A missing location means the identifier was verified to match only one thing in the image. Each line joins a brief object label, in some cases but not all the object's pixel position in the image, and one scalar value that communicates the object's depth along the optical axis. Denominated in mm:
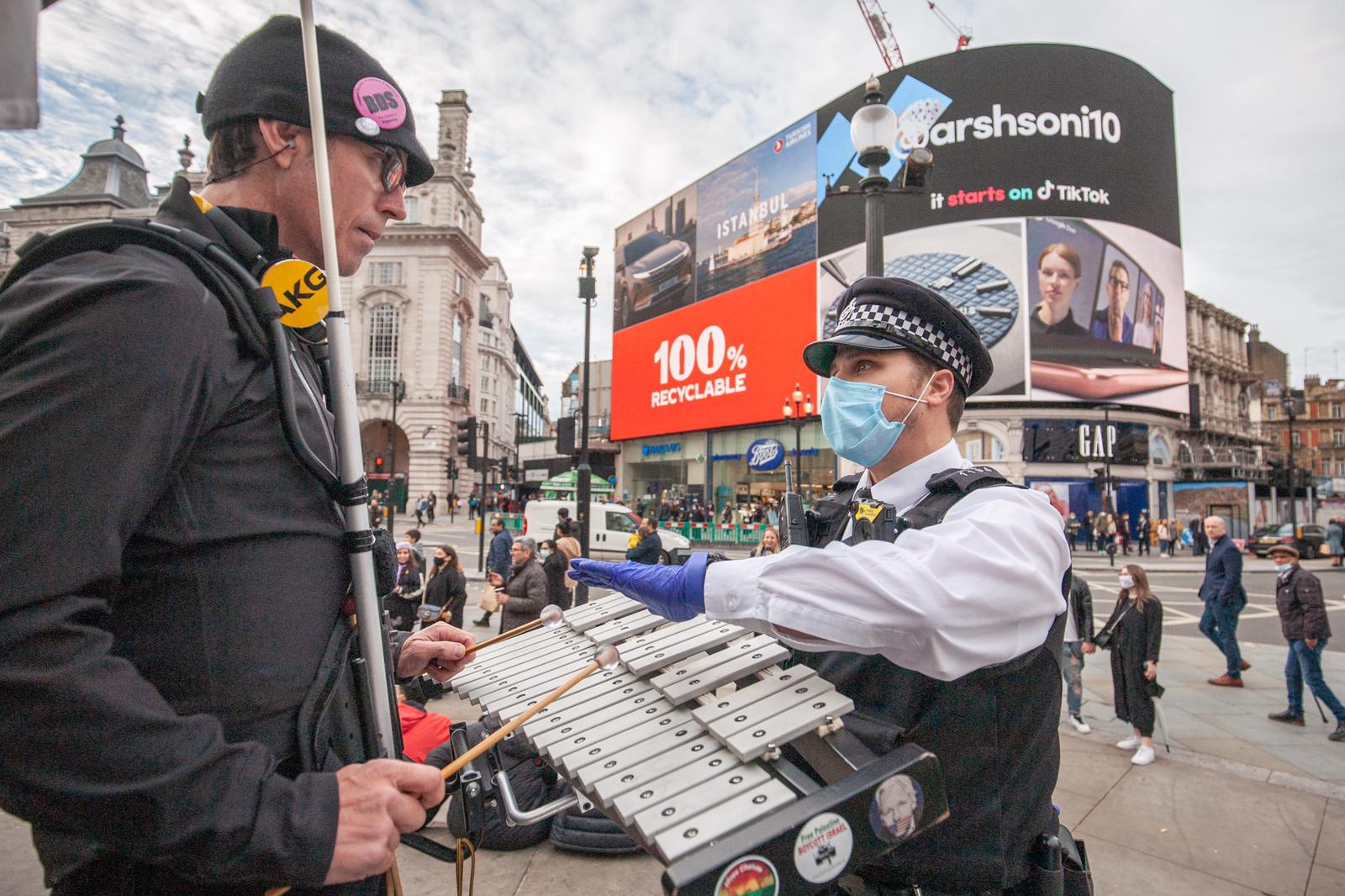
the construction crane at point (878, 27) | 56938
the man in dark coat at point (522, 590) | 7883
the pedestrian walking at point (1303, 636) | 6836
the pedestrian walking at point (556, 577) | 9172
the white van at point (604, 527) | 22000
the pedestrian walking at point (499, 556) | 11430
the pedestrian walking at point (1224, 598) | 8492
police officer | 1446
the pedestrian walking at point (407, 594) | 8961
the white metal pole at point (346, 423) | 1304
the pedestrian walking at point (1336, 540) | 25031
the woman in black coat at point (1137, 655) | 5902
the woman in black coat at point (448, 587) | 9180
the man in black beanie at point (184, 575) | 894
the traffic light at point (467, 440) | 16938
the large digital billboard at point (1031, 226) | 29406
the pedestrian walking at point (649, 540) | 6805
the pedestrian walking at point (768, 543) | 9516
